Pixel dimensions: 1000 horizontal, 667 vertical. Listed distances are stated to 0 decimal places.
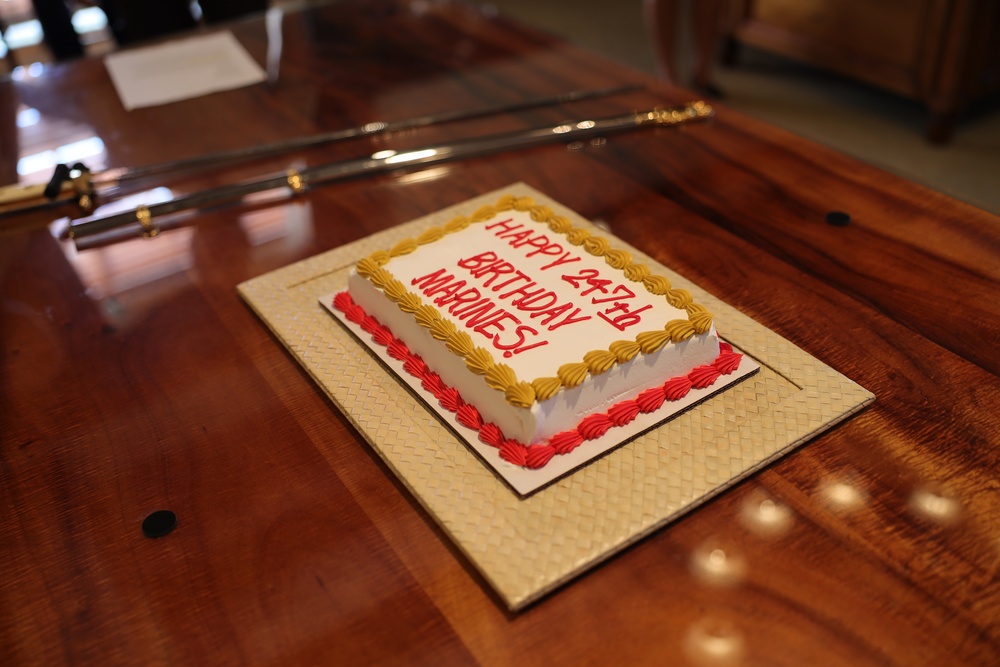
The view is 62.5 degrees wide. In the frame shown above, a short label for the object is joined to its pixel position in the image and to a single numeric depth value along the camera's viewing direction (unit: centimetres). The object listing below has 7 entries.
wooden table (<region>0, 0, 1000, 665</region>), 67
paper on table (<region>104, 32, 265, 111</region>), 164
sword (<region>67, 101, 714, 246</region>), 124
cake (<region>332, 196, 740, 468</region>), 79
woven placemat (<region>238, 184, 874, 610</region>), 71
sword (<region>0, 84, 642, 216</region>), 130
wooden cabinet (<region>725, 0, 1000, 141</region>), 229
